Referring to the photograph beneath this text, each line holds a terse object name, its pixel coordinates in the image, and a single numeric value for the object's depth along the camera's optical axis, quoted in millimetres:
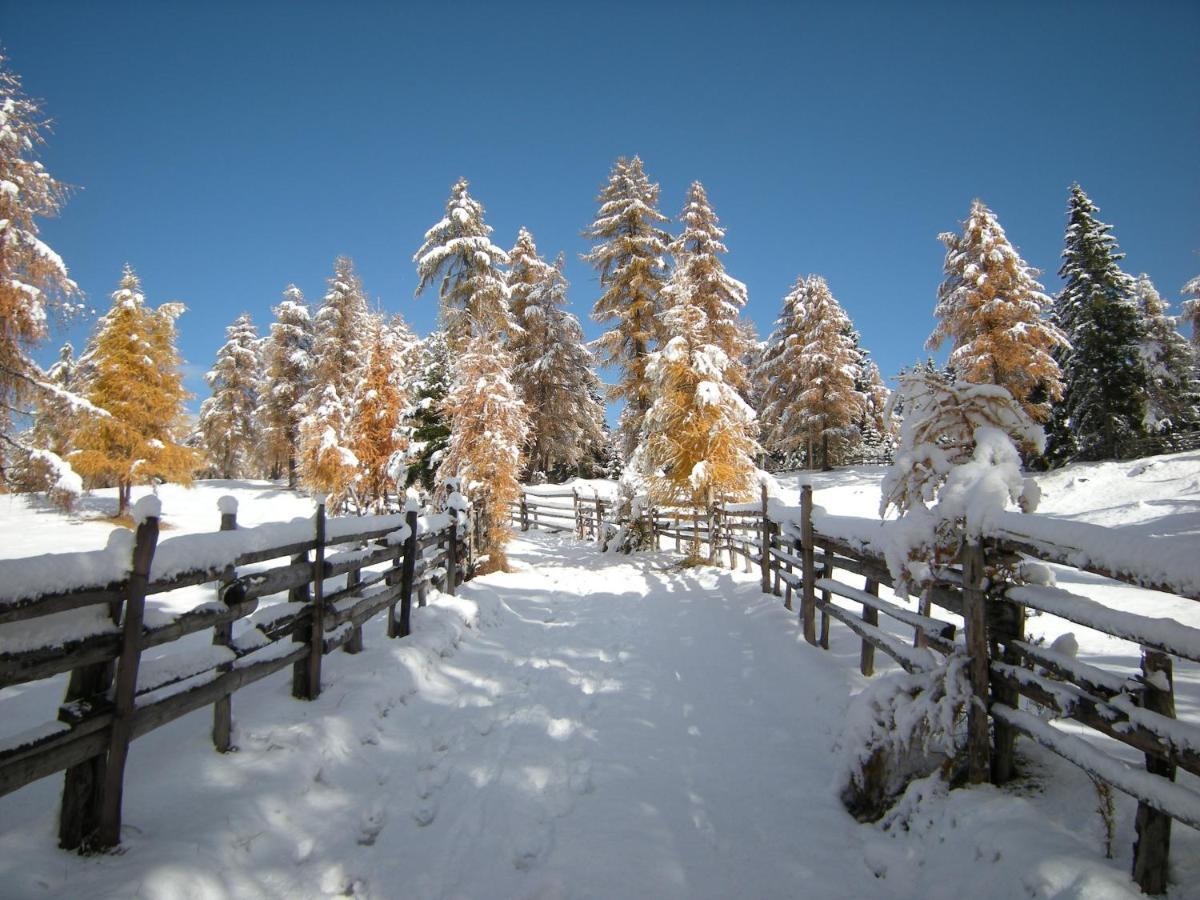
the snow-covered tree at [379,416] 20812
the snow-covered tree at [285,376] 32375
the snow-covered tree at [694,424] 14812
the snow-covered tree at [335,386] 21031
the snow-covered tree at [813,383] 29422
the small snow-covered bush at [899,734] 3238
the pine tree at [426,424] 18297
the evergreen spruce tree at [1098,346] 23594
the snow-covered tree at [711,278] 21594
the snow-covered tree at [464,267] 23812
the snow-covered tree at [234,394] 35750
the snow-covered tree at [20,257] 10523
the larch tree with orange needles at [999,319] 19734
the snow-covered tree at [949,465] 3369
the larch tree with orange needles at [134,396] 20719
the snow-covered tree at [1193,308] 18828
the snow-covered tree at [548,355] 28125
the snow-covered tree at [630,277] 21328
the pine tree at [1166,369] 24250
